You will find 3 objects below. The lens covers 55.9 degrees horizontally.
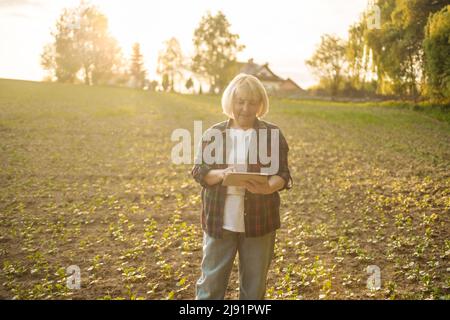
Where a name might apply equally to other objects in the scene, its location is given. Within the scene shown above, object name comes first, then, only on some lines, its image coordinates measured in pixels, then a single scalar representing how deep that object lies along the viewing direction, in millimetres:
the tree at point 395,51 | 24327
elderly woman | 3369
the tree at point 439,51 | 17642
